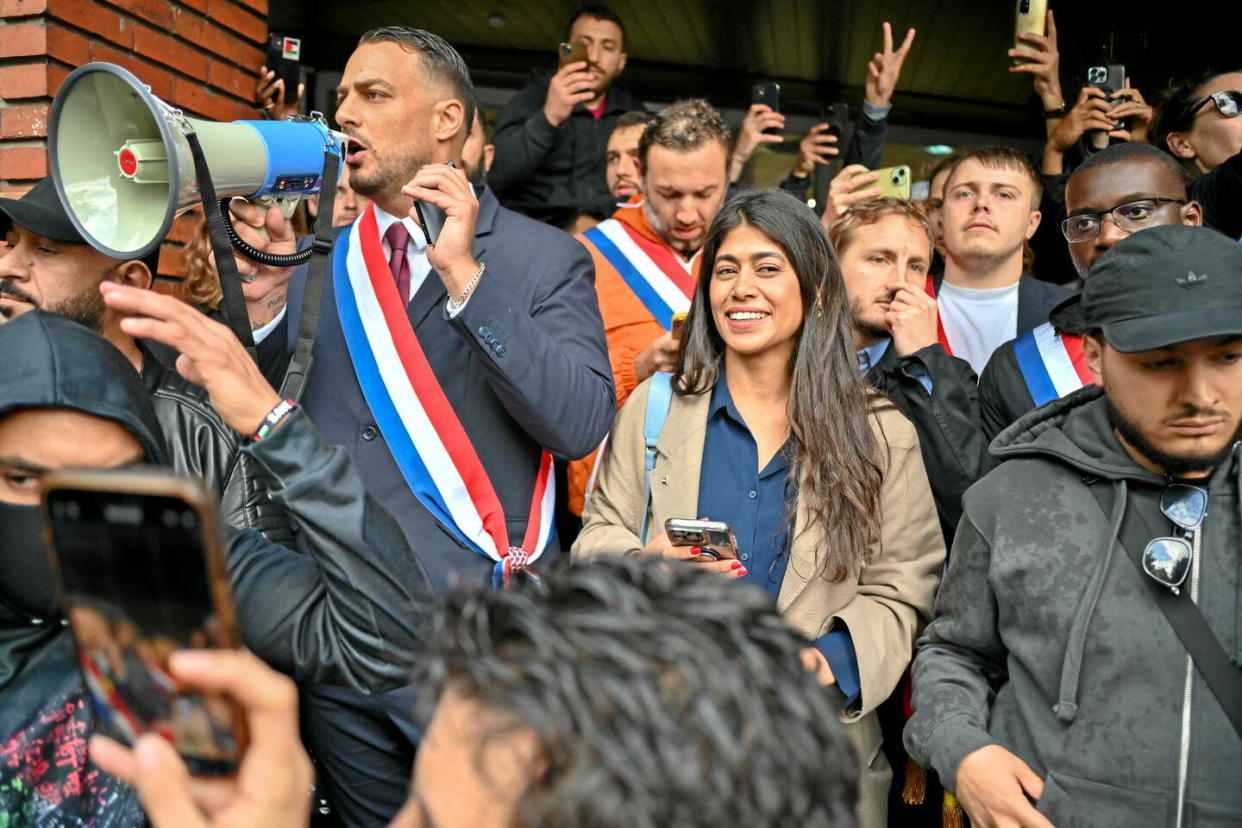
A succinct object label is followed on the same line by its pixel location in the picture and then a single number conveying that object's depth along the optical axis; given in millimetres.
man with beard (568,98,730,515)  4312
